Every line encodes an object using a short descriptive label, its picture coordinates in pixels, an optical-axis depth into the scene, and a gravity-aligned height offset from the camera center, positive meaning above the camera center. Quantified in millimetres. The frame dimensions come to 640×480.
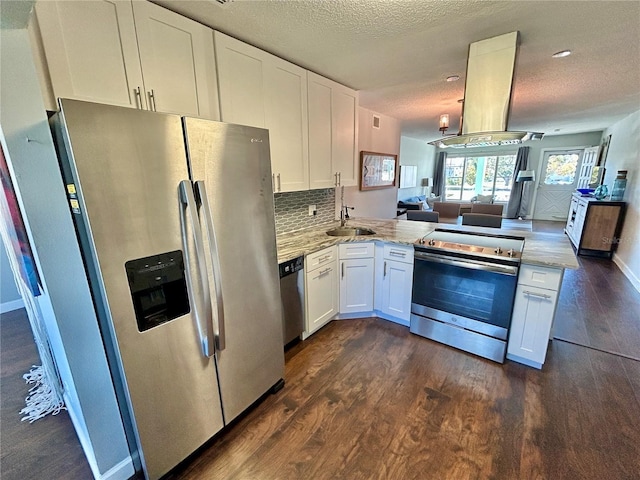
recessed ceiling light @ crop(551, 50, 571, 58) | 2224 +940
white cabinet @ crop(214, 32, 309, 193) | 1913 +582
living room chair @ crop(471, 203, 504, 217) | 5855 -758
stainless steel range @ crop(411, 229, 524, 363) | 2127 -942
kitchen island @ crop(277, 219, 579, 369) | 2014 -884
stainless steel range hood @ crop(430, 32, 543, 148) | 2000 +592
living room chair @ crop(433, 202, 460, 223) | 6266 -823
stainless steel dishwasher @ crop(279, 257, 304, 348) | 2189 -970
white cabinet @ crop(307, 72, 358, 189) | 2637 +439
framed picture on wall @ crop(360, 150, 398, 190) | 4035 +82
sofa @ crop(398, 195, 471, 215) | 6934 -800
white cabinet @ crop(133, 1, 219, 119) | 1503 +677
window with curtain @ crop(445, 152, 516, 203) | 8656 -90
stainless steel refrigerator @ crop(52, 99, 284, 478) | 1087 -344
